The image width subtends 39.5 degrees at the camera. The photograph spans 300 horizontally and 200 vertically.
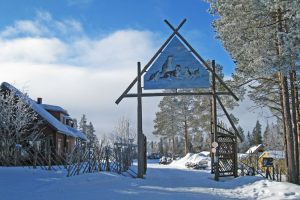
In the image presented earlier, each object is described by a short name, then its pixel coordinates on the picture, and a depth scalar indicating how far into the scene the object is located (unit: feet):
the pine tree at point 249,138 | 408.90
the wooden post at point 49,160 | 83.07
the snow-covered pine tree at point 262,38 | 60.29
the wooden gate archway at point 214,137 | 73.20
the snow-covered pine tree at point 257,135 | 363.31
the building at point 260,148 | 245.65
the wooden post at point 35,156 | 82.69
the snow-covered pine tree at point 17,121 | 111.24
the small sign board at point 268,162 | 71.05
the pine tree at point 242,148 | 337.15
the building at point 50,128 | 123.24
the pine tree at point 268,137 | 307.62
